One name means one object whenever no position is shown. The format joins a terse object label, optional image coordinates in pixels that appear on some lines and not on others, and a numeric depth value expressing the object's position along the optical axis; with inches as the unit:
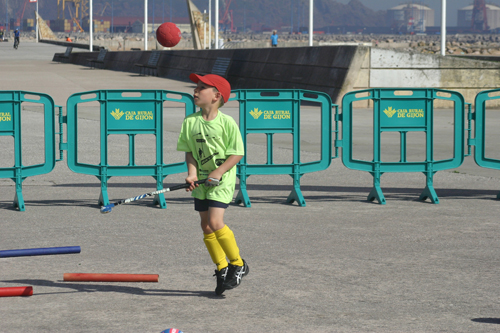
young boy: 359.8
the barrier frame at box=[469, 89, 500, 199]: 636.8
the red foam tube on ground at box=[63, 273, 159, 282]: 371.6
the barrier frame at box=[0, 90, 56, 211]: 576.3
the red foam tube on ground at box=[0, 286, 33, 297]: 347.3
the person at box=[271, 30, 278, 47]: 2964.8
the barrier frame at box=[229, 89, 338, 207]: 607.4
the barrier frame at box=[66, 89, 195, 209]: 592.4
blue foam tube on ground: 409.3
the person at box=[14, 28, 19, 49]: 4330.7
